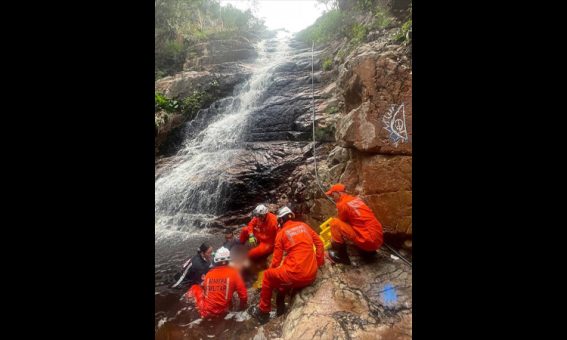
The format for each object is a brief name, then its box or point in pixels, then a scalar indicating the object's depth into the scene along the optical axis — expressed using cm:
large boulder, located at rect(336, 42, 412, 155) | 362
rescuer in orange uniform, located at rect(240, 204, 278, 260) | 400
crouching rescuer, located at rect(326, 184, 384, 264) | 331
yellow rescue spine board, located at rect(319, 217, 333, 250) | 392
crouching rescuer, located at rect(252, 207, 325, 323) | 308
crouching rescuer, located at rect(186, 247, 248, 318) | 325
